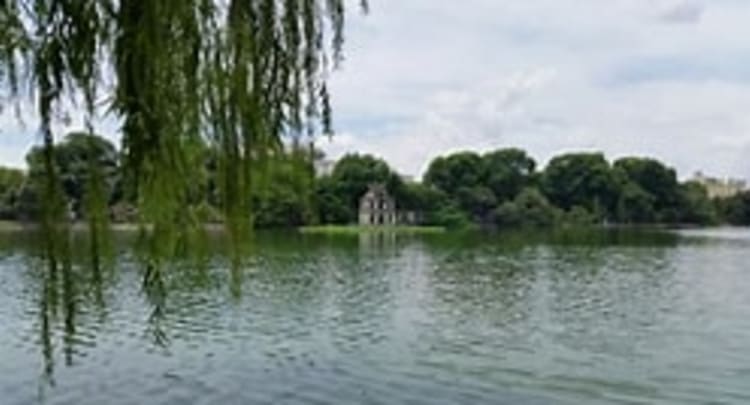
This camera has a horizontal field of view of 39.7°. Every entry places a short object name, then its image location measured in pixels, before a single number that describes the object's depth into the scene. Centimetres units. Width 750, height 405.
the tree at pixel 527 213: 12062
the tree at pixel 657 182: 13750
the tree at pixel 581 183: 13238
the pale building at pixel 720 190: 18308
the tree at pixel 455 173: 12638
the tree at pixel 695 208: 14362
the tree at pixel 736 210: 15762
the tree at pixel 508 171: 12738
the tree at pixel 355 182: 10854
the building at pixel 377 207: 11006
